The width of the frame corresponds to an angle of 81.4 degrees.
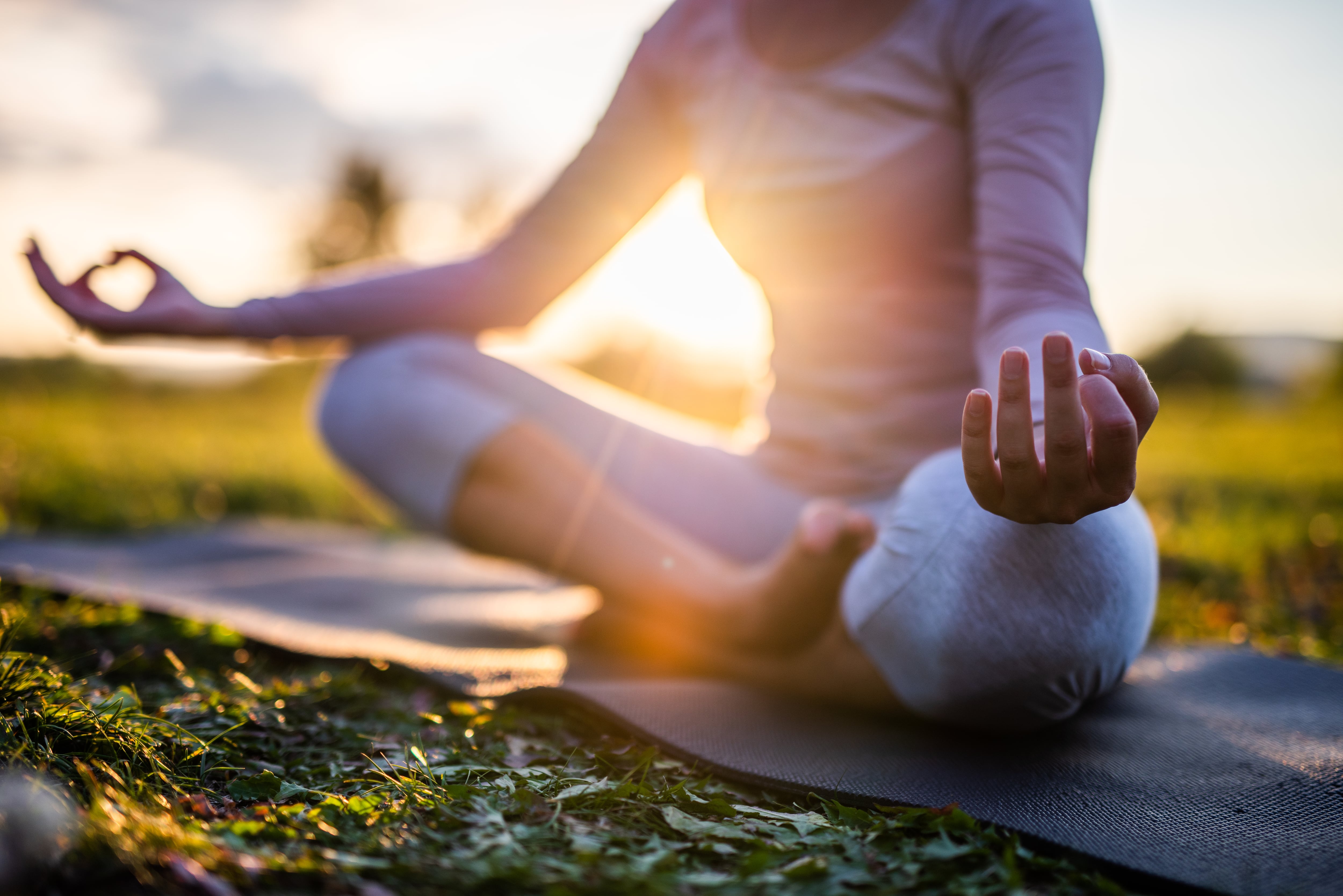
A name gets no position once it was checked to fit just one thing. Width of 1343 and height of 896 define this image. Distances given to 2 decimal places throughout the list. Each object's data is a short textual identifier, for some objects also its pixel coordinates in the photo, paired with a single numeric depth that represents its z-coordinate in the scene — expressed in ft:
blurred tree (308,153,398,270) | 77.97
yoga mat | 3.14
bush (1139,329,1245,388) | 61.57
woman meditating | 3.46
